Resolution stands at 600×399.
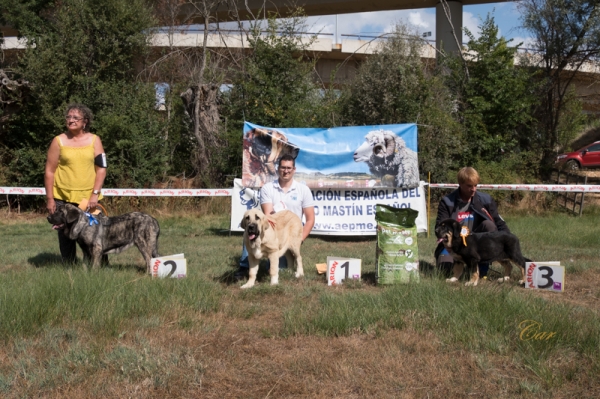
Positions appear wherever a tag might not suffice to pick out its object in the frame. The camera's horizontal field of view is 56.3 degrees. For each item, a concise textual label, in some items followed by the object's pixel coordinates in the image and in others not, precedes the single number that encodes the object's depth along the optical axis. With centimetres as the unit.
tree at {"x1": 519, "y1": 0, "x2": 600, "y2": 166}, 1834
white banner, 1102
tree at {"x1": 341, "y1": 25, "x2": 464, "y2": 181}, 1541
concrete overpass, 2345
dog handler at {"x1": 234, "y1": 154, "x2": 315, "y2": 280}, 691
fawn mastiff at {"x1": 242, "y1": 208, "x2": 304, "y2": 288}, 597
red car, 2067
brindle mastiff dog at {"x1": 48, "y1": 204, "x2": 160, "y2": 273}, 632
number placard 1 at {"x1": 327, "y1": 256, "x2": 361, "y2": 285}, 644
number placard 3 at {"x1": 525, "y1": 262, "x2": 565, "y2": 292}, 623
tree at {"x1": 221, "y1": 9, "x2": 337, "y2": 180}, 1504
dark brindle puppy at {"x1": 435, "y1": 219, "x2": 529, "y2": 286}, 651
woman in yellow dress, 631
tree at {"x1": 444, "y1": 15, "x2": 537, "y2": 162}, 1717
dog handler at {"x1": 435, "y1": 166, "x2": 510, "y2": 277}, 703
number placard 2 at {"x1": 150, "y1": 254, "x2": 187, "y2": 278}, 618
